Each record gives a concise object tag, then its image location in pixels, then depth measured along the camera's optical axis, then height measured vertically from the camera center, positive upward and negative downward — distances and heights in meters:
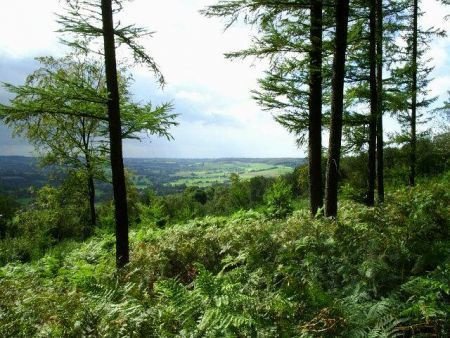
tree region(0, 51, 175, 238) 7.88 +0.98
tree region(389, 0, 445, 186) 21.34 +3.38
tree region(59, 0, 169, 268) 8.56 +1.78
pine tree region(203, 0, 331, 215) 9.49 +2.14
